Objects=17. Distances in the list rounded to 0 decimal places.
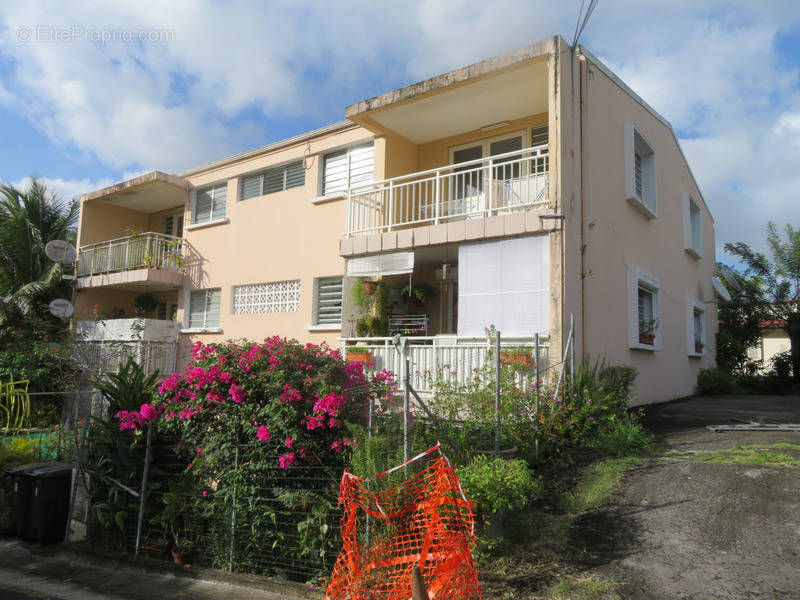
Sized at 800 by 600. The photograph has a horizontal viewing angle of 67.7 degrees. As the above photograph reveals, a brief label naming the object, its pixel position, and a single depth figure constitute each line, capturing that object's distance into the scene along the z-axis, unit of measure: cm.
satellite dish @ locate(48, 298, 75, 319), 1666
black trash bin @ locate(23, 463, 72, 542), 653
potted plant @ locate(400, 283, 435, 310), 1194
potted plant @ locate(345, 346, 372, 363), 1047
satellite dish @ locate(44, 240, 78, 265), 1678
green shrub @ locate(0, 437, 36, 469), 748
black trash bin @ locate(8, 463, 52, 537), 665
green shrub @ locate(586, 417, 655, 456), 729
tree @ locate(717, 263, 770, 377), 1780
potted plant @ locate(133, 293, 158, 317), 1823
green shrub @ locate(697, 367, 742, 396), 1485
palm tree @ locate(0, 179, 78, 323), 1784
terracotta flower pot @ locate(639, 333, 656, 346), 1149
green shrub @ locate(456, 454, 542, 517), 488
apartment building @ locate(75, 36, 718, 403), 947
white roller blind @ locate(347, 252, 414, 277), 1096
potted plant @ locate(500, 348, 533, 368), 836
